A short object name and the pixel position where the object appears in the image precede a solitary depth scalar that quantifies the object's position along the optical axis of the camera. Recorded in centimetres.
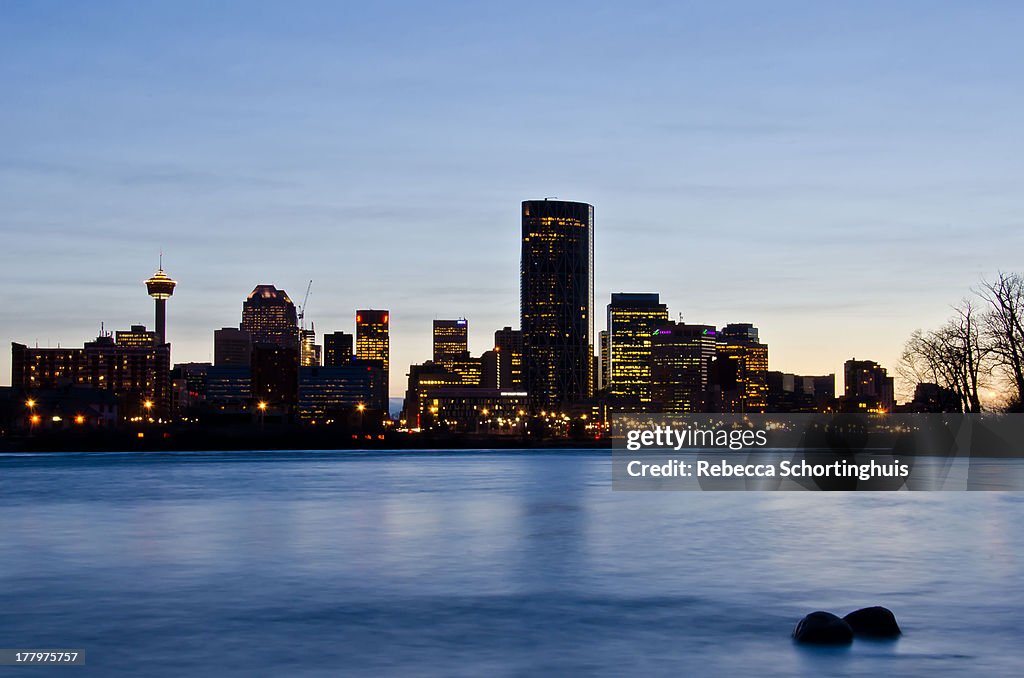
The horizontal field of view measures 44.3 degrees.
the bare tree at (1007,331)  10594
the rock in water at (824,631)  2420
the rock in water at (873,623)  2534
